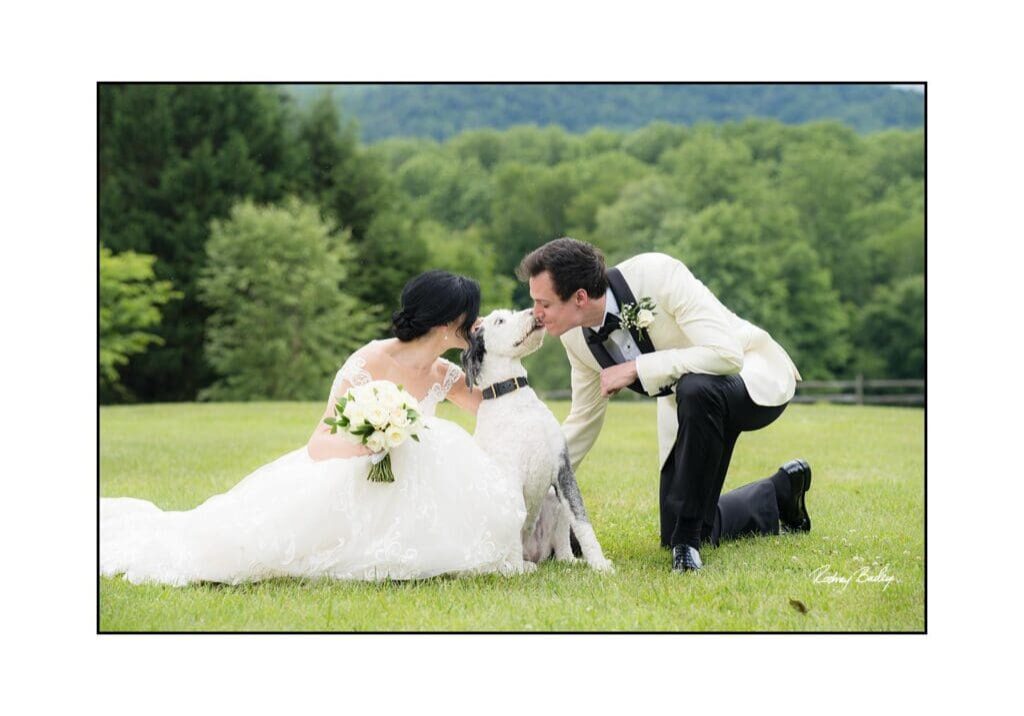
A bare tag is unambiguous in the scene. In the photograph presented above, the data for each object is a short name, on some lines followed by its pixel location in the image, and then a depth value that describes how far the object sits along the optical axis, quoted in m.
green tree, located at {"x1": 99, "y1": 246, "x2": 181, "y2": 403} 30.69
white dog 6.26
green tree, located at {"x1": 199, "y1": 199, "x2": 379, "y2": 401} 31.86
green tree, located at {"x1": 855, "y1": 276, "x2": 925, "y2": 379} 36.94
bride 6.24
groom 6.47
